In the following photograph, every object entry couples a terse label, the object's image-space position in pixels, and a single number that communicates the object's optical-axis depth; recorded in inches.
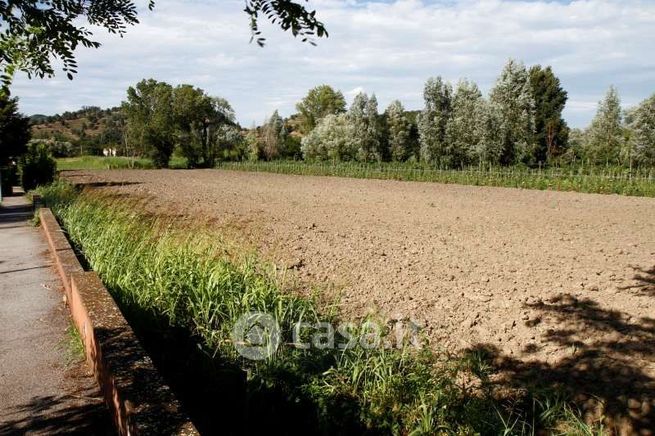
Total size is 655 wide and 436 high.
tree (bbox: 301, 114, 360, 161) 2353.6
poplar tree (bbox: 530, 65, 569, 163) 1742.1
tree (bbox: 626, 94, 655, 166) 1242.0
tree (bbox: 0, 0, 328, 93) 94.0
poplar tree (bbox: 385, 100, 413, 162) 2049.7
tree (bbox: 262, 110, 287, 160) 2716.8
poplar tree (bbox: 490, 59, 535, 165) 1509.6
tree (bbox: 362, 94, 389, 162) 2078.0
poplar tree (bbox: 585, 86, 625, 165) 1513.3
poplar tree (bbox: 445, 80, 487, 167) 1515.7
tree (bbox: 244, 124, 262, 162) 2650.1
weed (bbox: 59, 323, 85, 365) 176.1
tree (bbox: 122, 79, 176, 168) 2576.3
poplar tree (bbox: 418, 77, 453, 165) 1615.4
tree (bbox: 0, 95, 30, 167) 755.4
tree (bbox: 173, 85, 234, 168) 2667.3
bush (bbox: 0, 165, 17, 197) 900.0
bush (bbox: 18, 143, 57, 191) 919.8
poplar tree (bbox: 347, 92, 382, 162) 2080.5
